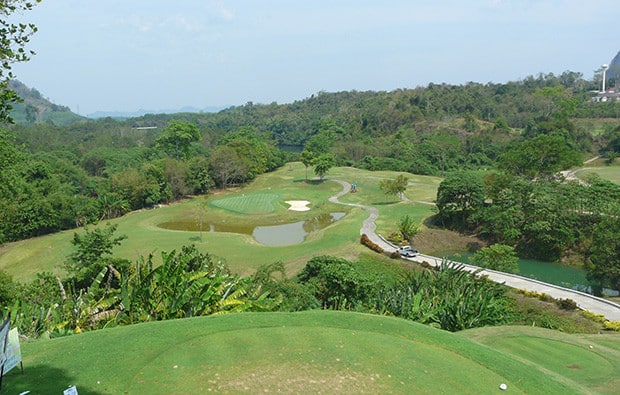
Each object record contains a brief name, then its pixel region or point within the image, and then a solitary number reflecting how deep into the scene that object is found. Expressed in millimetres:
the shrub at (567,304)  23344
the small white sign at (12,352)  7140
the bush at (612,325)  20464
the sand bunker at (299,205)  57438
